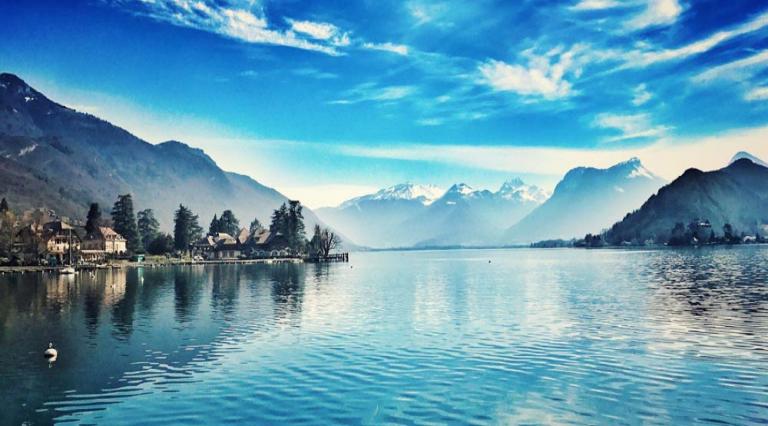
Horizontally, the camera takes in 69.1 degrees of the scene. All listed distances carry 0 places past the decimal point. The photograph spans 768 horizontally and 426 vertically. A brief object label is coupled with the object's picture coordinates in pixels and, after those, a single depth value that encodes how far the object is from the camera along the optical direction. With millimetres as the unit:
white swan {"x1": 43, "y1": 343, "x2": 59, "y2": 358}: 36312
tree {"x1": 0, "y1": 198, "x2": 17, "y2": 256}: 157875
